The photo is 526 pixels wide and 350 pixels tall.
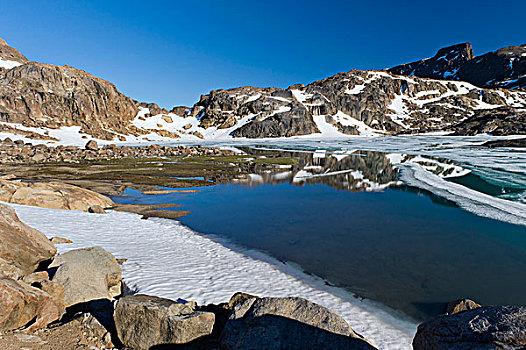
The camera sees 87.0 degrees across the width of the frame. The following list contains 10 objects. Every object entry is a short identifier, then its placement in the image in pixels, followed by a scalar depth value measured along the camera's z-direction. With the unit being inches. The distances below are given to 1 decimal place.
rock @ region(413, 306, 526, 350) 141.6
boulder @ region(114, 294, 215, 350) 217.9
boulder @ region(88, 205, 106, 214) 640.4
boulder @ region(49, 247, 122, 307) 268.8
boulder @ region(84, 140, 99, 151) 2794.5
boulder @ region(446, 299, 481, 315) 273.1
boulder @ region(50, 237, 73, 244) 423.1
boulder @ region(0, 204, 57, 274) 293.6
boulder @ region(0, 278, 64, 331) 193.0
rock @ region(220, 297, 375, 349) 197.5
